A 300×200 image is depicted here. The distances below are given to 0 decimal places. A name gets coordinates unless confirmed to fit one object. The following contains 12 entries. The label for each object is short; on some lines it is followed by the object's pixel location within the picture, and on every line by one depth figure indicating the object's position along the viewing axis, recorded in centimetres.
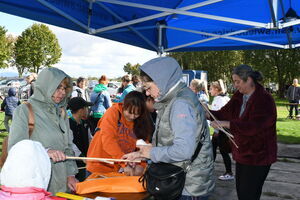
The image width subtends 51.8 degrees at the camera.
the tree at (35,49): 5356
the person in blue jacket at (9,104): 891
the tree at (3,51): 3934
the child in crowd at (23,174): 147
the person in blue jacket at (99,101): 689
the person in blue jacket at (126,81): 695
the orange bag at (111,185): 227
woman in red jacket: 288
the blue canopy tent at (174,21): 383
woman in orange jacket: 286
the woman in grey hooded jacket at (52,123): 225
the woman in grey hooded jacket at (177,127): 191
